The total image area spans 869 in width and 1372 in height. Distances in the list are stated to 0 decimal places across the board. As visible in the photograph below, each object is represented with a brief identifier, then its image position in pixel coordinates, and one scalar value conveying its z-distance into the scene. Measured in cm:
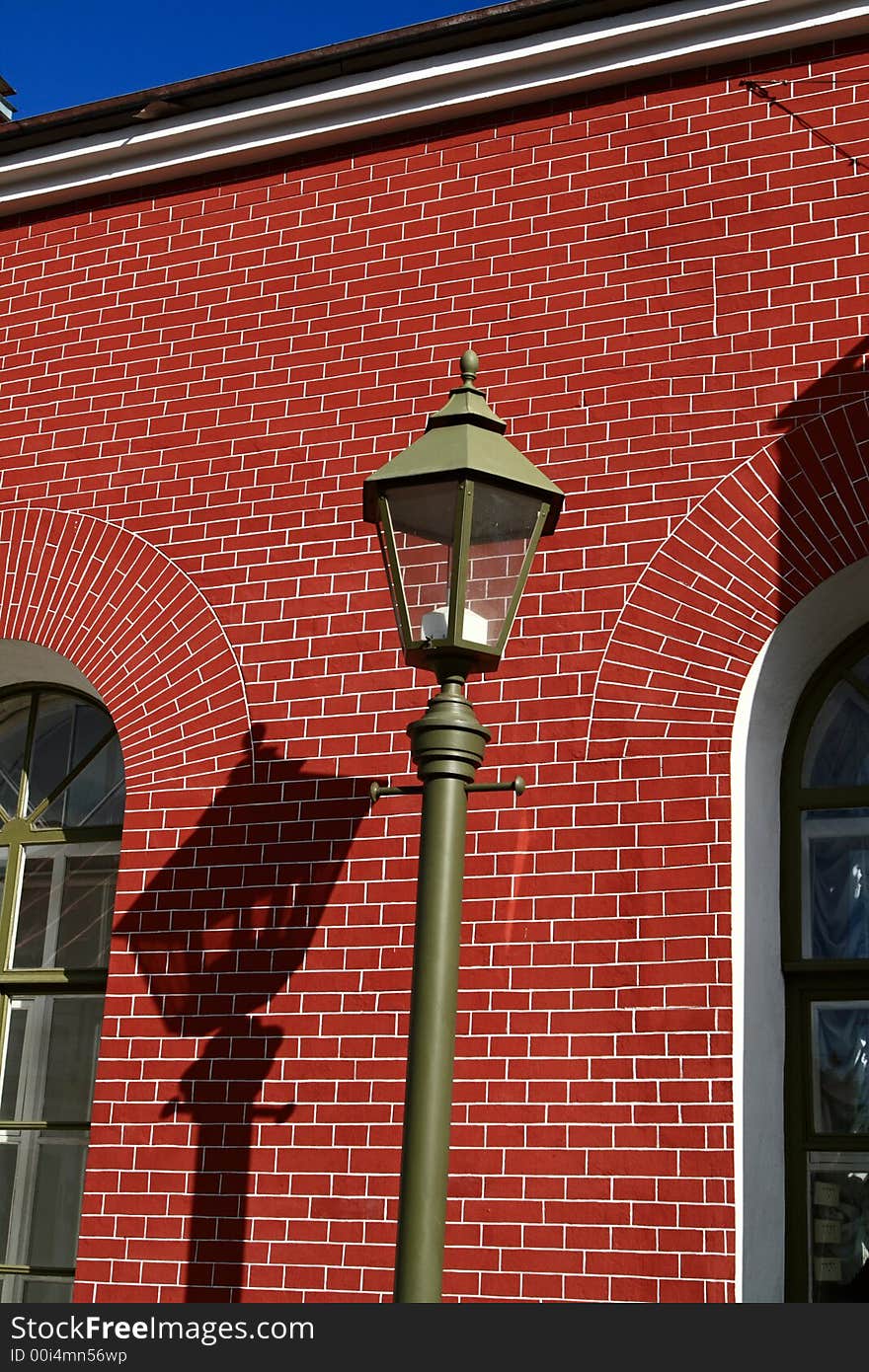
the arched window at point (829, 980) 507
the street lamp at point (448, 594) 410
